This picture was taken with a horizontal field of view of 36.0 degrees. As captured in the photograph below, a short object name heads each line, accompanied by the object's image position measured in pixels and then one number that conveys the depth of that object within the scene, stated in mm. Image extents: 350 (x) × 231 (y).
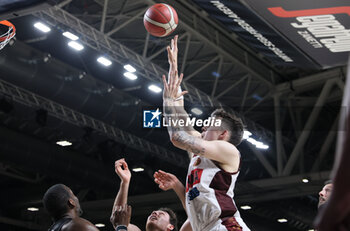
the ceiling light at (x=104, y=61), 12595
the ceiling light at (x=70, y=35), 11312
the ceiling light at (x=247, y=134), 15073
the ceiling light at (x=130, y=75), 13125
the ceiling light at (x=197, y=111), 14738
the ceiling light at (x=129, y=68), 12407
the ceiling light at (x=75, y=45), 12008
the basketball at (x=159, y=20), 6305
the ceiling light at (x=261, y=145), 15898
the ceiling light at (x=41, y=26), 11477
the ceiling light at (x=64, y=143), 14631
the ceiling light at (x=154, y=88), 13875
